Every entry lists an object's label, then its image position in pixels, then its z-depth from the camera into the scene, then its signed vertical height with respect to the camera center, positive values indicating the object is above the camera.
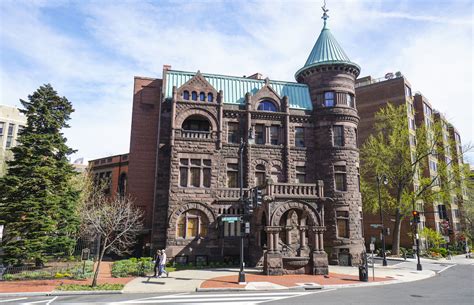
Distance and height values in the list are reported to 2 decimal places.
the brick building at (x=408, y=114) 50.19 +18.80
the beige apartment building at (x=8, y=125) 65.81 +19.80
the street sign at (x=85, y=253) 20.53 -1.82
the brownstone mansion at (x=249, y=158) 26.92 +6.16
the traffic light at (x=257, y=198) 19.73 +1.66
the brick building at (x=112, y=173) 40.31 +6.57
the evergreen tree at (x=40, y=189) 20.97 +2.36
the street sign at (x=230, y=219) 22.97 +0.48
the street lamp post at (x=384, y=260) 29.55 -2.96
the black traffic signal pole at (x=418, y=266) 27.60 -3.19
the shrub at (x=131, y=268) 20.94 -2.79
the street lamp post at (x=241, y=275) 18.47 -2.71
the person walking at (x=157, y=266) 20.69 -2.57
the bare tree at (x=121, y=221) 25.39 +0.23
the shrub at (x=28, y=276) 18.94 -2.99
